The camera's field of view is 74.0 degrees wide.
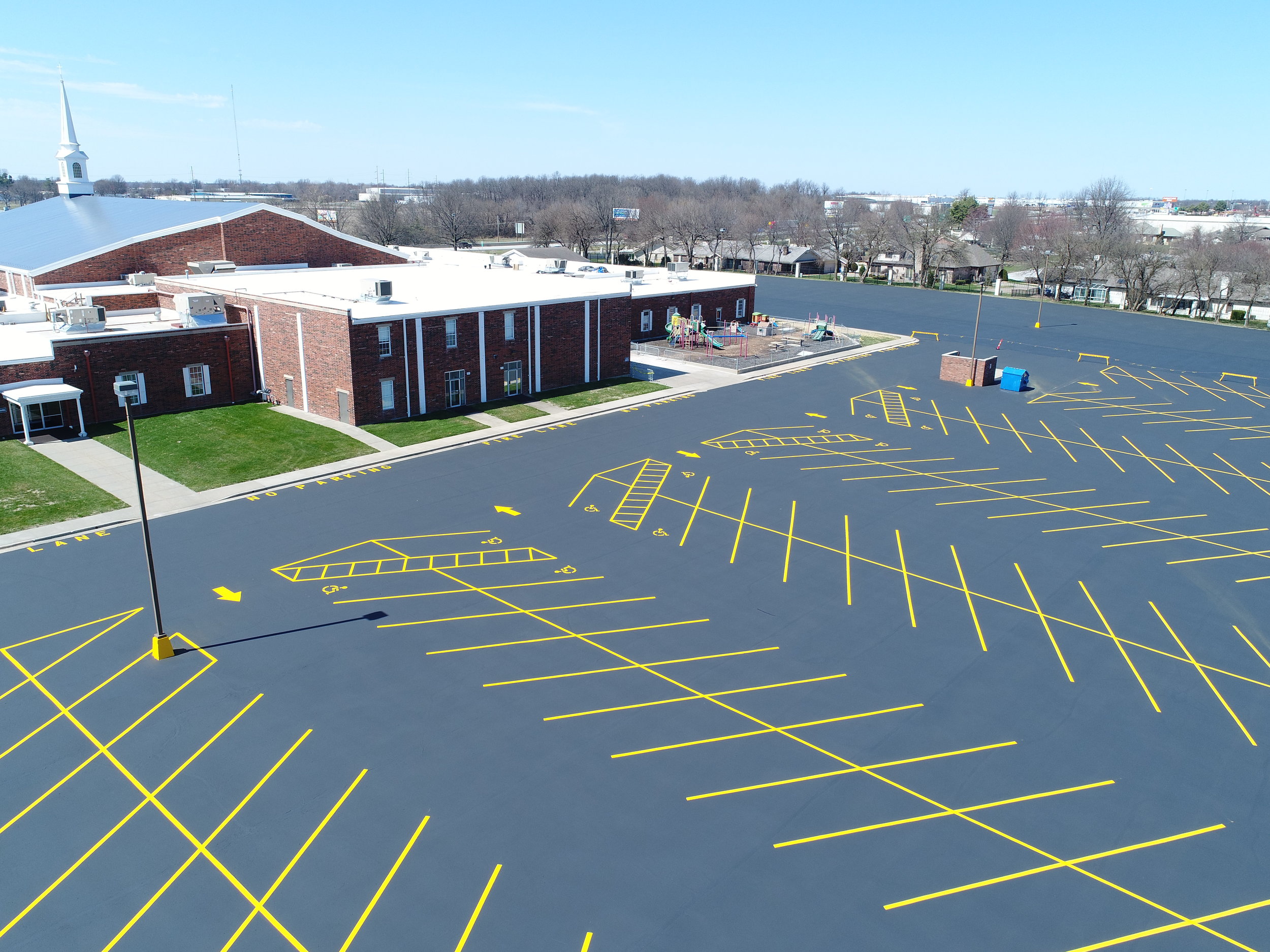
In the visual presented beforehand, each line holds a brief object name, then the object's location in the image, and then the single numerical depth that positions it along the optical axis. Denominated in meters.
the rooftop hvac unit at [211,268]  51.59
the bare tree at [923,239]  105.31
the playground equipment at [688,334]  59.53
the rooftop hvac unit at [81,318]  37.97
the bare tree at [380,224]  127.56
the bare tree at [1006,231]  119.12
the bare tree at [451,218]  146.12
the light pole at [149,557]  17.98
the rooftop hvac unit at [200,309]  40.72
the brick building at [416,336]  38.78
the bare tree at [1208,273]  80.81
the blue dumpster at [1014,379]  50.16
